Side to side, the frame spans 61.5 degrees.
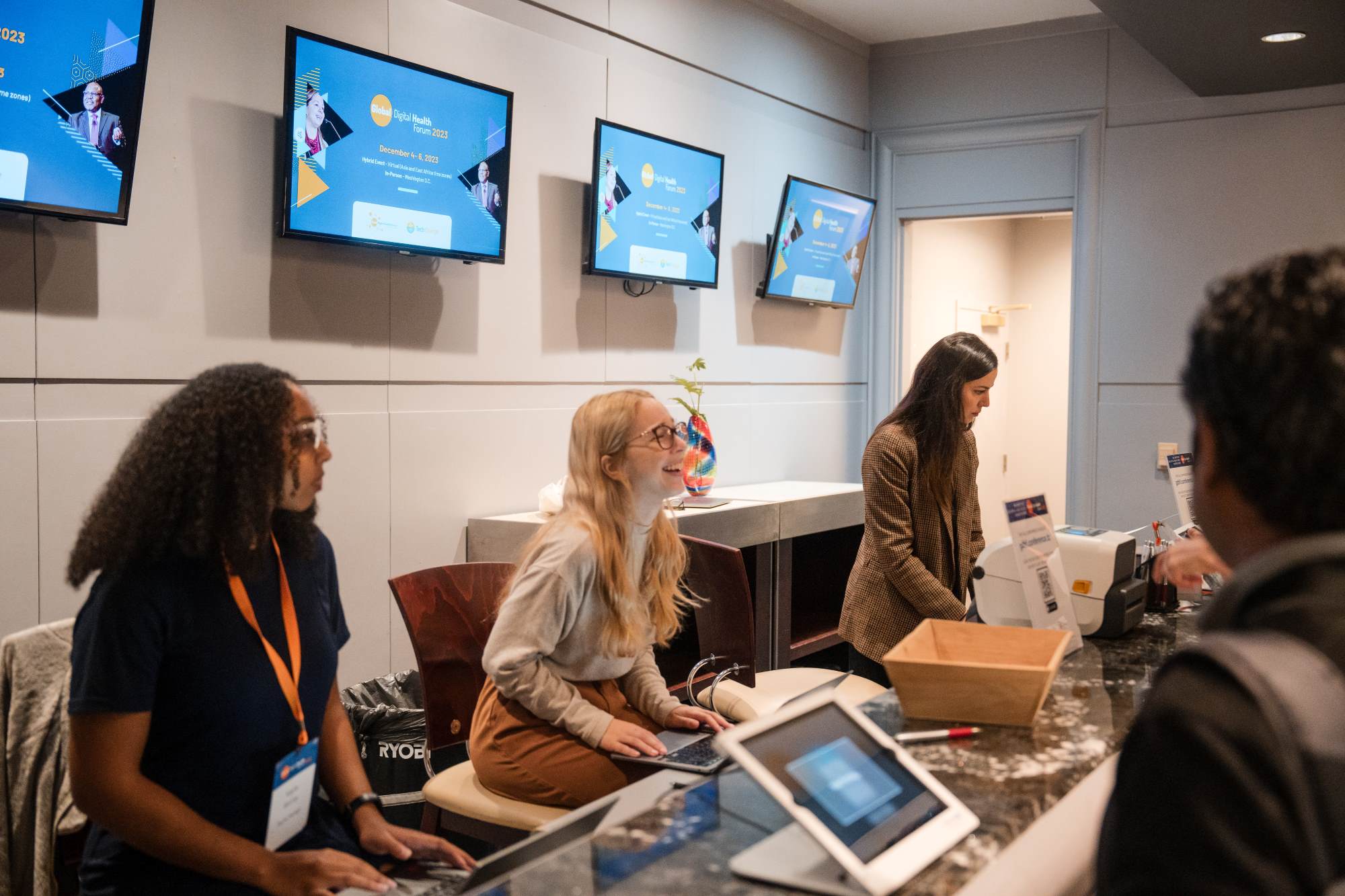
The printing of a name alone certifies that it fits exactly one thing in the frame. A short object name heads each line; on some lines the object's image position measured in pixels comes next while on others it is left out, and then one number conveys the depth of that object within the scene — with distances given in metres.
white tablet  1.10
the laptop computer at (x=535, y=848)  1.27
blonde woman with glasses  2.10
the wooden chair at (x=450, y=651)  2.18
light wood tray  1.60
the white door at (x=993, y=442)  7.09
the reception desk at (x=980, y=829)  1.14
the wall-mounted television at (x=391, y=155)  2.95
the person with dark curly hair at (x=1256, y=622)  0.65
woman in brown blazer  2.75
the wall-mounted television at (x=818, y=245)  4.96
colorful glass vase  4.25
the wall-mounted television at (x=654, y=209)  3.95
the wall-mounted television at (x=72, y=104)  2.33
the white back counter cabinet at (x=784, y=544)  3.63
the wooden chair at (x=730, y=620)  2.77
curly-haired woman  1.50
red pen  1.56
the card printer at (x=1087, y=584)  2.26
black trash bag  2.83
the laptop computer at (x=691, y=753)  1.67
